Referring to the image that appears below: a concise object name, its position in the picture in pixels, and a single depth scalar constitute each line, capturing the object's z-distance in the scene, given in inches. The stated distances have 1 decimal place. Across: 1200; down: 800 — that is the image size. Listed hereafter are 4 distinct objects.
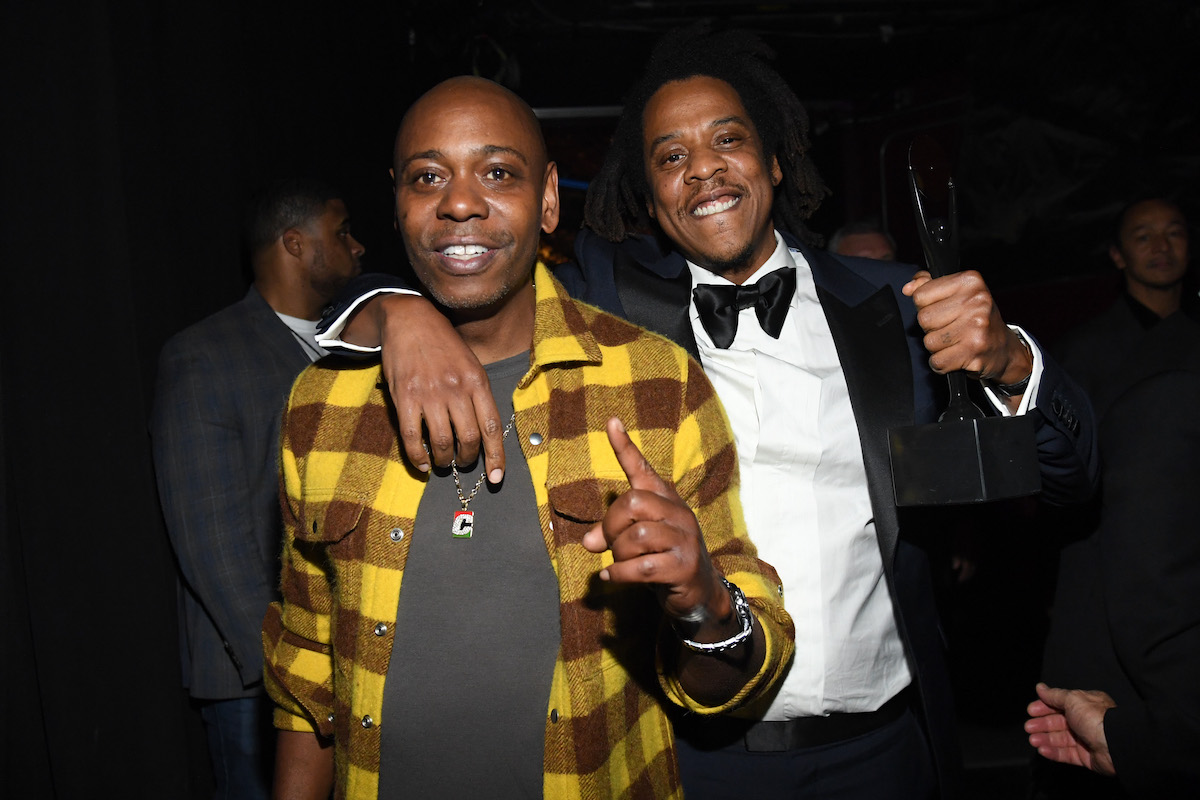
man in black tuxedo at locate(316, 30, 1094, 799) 66.7
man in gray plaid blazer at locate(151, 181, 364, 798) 93.7
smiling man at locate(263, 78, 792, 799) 51.3
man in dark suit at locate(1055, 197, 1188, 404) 136.6
